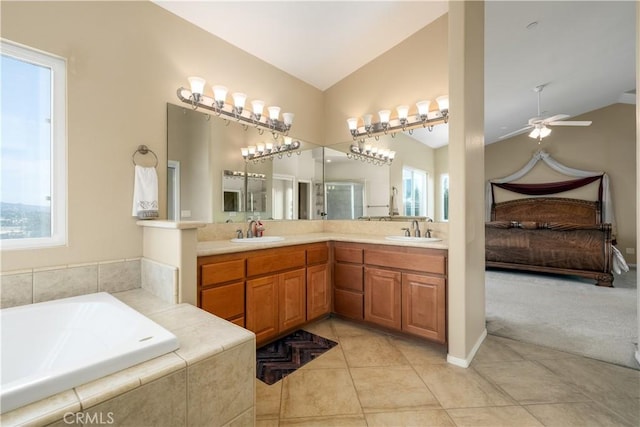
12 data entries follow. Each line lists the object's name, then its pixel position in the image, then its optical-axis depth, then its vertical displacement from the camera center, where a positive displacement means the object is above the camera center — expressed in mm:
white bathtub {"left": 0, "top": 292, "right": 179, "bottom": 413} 902 -514
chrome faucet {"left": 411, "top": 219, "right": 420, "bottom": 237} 2768 -126
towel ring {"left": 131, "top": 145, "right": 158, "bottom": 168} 1974 +470
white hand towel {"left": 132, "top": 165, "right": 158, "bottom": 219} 1948 +158
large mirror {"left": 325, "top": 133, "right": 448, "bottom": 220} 2830 +371
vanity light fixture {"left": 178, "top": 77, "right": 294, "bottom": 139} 2264 +992
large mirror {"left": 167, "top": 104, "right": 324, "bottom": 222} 2238 +390
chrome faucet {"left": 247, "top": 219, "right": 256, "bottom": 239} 2719 -140
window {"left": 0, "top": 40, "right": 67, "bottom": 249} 1576 +403
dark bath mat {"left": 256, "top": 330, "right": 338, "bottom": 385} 1961 -1094
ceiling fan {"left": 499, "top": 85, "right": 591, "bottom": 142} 4311 +1425
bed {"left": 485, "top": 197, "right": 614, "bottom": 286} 4117 -540
